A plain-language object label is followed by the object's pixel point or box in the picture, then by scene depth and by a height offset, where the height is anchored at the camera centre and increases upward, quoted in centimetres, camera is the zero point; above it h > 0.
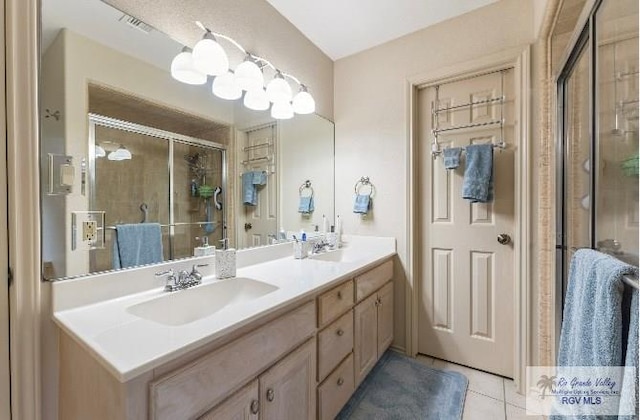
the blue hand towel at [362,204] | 216 +3
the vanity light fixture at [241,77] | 129 +68
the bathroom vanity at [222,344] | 68 -41
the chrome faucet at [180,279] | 115 -29
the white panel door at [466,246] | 181 -26
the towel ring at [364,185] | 220 +17
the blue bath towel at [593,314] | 73 -30
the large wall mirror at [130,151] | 94 +24
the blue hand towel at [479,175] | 173 +19
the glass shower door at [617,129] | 90 +27
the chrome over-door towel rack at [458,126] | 180 +58
